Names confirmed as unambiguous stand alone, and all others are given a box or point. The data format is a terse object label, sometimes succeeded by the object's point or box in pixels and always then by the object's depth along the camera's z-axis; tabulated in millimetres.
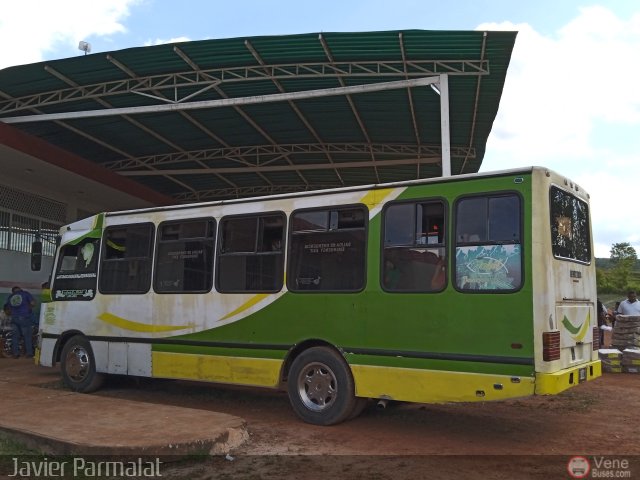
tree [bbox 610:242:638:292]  51531
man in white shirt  12766
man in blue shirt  14055
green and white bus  5848
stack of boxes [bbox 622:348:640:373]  11727
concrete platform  5363
